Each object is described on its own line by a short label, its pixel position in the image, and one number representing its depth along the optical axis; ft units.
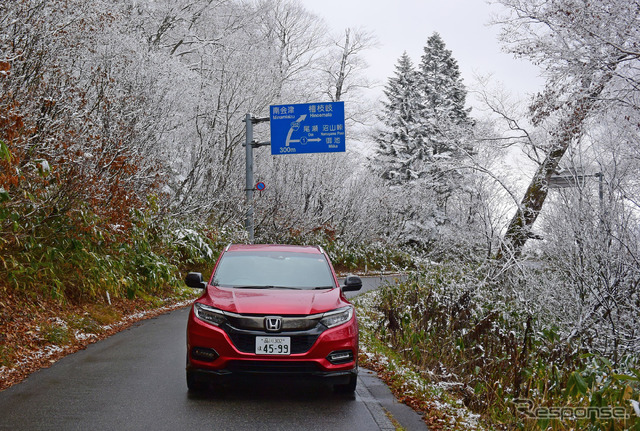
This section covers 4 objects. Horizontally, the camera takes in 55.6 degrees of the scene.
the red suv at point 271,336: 20.42
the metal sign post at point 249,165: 68.39
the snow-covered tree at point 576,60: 31.40
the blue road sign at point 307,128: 73.51
